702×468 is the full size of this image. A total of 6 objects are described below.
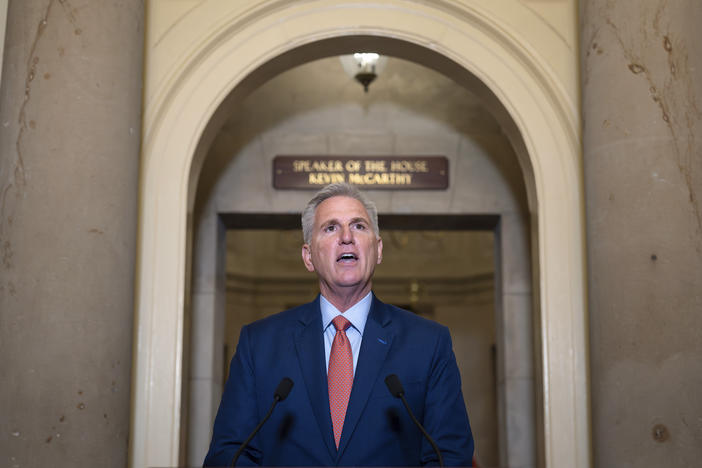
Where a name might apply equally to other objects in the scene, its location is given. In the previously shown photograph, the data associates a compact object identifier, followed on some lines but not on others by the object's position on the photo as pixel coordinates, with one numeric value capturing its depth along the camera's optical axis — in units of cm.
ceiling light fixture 512
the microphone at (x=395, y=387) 209
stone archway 365
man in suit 232
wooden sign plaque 565
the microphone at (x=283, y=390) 211
